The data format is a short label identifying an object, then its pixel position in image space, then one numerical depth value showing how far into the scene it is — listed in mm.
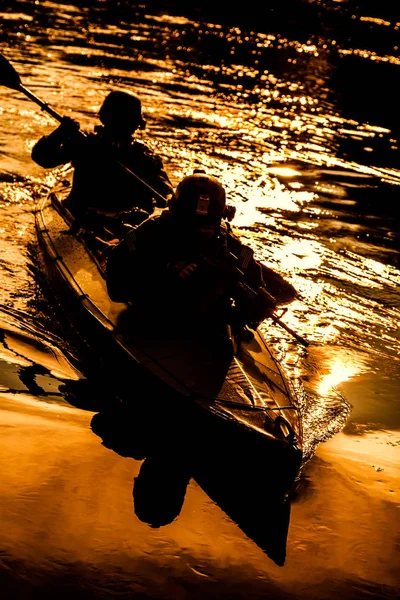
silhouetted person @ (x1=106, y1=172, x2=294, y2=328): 6629
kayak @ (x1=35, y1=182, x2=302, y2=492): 5656
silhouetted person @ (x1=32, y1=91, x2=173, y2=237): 9547
